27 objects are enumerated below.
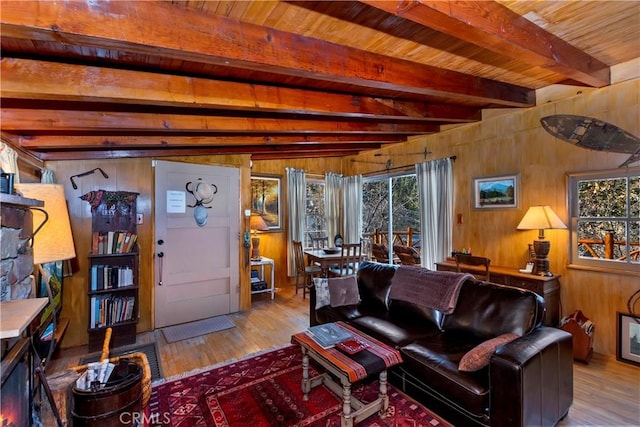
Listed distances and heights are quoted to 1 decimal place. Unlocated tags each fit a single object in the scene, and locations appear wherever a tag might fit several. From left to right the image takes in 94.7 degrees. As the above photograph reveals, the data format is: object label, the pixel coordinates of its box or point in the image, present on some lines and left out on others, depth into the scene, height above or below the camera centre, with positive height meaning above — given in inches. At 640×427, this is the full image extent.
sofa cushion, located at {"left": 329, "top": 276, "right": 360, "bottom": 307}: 126.5 -33.5
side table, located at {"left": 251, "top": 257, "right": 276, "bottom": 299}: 186.1 -30.1
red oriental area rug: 80.0 -55.4
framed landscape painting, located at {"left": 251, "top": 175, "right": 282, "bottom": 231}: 214.7 +12.6
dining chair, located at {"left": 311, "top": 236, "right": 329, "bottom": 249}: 230.4 -22.1
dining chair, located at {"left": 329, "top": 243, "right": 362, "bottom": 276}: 184.4 -29.4
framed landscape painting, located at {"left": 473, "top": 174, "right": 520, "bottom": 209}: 140.9 +10.6
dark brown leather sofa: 66.1 -39.2
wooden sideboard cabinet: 117.4 -29.9
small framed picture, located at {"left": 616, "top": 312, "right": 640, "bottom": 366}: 105.8 -46.6
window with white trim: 111.0 -3.1
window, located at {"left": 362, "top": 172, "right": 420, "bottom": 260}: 205.6 +5.5
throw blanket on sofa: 101.7 -27.2
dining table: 187.5 -27.7
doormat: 137.1 -55.0
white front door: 148.7 -13.6
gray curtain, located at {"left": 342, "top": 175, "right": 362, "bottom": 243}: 233.6 +5.5
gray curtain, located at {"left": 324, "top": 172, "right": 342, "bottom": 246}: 240.7 +10.8
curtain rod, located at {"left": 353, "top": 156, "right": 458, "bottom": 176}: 194.0 +31.6
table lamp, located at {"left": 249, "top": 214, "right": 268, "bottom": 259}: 189.5 -8.2
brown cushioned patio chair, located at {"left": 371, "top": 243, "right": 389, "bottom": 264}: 198.1 -25.9
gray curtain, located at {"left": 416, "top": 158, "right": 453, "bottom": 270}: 167.0 +3.2
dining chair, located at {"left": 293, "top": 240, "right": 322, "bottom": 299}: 196.2 -35.8
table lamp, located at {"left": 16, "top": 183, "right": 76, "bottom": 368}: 70.0 -1.7
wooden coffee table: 72.9 -38.8
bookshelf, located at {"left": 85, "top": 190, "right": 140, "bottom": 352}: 125.4 -22.7
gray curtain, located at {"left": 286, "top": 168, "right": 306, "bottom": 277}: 219.8 +5.8
